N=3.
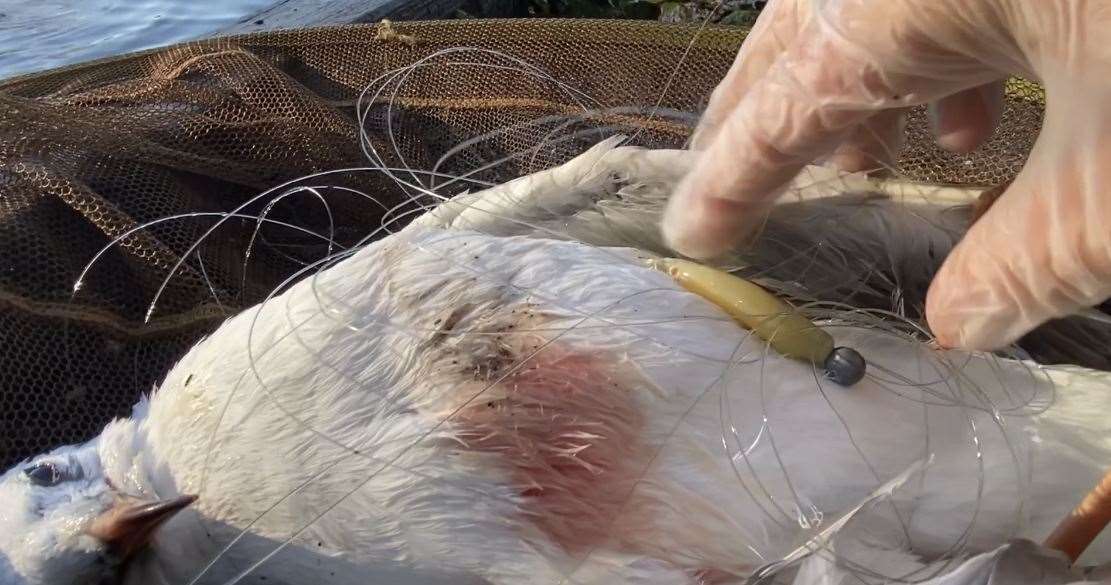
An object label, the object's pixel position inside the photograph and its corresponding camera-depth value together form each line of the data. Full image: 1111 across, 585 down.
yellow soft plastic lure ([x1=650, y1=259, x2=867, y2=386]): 0.35
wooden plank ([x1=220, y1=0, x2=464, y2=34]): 0.76
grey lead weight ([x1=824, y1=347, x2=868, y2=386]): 0.35
